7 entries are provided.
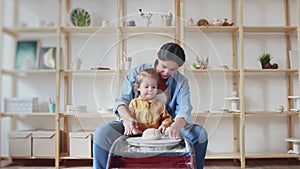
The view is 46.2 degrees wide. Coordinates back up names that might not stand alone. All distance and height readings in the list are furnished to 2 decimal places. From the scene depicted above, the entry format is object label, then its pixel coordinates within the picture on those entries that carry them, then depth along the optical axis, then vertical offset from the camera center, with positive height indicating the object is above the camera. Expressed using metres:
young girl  1.23 -0.05
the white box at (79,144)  2.04 -0.30
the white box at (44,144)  2.01 -0.29
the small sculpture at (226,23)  2.25 +0.44
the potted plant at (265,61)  2.27 +0.20
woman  1.26 -0.06
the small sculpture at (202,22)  2.24 +0.45
